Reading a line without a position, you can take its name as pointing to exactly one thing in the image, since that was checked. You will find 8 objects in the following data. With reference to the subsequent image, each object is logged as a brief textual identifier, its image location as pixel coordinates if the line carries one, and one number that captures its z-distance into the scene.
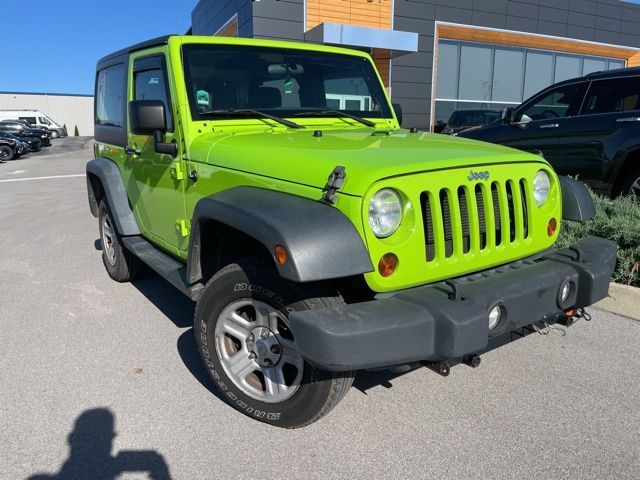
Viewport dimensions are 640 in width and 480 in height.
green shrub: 4.36
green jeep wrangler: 2.19
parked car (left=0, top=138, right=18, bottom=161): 22.31
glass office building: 17.42
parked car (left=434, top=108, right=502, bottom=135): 14.91
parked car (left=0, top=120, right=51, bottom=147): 32.38
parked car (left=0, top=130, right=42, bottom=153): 23.75
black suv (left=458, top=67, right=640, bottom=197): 5.91
